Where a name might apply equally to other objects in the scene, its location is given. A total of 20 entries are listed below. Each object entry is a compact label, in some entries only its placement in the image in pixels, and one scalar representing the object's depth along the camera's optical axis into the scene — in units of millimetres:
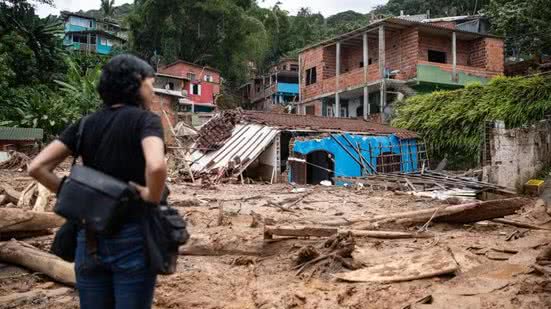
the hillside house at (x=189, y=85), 35369
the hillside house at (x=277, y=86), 42828
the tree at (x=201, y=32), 39594
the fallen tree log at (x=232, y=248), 5633
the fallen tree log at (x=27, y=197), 7439
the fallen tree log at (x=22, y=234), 5289
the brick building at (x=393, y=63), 24312
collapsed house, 16953
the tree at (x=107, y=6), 54131
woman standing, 2088
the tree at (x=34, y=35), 26188
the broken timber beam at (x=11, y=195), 7883
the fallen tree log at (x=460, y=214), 6840
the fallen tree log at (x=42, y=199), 7187
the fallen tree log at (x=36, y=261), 4312
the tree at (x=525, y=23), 18141
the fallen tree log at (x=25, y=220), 5121
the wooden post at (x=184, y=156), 16109
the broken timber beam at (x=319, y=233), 5805
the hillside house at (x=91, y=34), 47344
